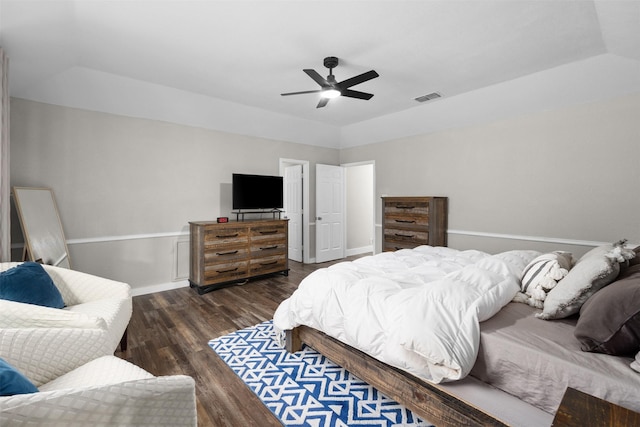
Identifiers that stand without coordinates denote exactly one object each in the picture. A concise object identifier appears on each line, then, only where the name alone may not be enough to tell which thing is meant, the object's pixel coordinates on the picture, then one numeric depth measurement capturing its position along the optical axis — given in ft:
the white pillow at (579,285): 5.08
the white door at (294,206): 19.21
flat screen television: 14.82
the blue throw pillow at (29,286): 6.00
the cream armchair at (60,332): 4.28
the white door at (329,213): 19.27
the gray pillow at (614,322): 4.05
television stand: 15.61
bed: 4.18
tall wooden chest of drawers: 14.17
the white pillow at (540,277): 6.12
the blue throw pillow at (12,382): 2.81
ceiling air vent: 13.50
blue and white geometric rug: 5.74
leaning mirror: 9.41
